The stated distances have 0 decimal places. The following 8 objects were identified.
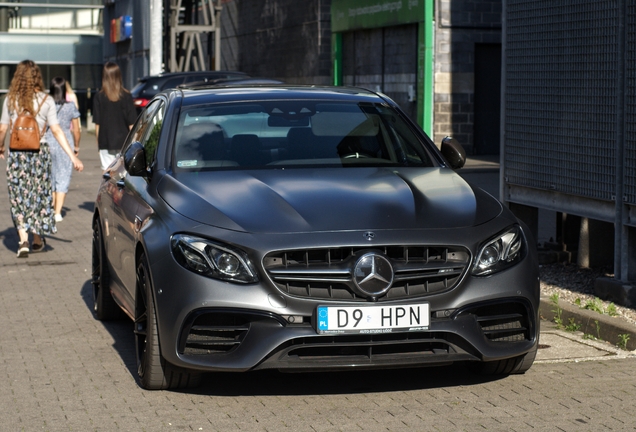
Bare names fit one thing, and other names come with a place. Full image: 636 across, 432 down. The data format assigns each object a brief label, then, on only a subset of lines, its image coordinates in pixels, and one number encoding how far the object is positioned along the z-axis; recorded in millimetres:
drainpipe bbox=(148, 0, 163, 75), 30688
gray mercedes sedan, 5348
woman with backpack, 11109
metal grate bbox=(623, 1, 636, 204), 7883
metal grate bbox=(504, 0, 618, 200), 8320
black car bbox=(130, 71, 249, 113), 24062
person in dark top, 14664
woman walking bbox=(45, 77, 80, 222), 14234
